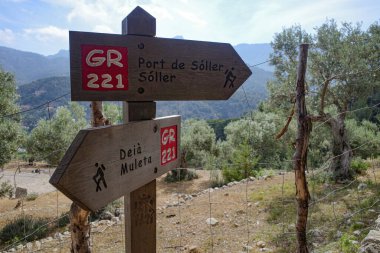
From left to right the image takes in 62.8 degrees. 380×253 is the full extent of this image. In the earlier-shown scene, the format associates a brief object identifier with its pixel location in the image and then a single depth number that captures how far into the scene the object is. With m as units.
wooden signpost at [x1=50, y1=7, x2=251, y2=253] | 1.51
